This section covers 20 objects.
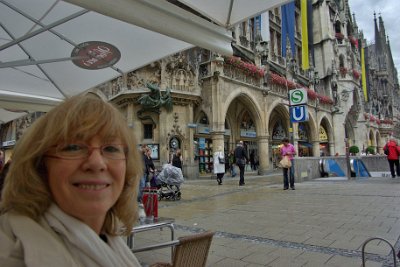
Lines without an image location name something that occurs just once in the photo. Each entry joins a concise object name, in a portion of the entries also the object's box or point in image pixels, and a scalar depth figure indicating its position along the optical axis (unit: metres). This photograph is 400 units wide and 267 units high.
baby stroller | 8.95
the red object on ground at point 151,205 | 3.49
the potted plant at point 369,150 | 31.46
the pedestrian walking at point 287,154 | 10.56
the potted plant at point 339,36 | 39.06
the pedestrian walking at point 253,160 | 25.53
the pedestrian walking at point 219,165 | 14.08
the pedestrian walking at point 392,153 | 12.68
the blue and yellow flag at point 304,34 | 18.23
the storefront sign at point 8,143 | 25.94
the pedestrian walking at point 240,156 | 13.47
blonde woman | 0.92
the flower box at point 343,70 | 37.75
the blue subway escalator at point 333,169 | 15.43
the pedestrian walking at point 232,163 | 19.53
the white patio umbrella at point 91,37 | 3.00
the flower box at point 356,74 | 39.79
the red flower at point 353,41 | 43.02
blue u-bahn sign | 12.92
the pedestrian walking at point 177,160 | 11.84
